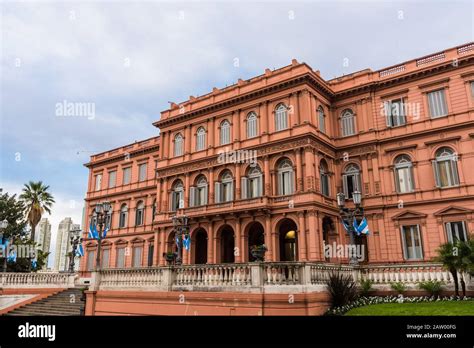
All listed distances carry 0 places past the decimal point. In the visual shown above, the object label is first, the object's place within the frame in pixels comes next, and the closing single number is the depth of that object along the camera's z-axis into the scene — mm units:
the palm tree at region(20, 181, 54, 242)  39969
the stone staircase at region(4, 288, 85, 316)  20928
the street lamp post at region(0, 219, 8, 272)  22688
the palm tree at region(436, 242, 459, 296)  14867
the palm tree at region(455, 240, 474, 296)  14367
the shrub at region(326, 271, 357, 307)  14461
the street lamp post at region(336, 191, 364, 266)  17766
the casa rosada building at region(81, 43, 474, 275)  24781
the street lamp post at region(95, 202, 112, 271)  20156
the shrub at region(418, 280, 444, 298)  15867
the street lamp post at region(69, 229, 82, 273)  26109
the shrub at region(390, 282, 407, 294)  16453
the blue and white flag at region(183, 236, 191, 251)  26969
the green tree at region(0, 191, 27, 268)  37091
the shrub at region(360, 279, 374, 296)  16797
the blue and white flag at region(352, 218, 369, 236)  18938
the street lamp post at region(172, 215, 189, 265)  22344
